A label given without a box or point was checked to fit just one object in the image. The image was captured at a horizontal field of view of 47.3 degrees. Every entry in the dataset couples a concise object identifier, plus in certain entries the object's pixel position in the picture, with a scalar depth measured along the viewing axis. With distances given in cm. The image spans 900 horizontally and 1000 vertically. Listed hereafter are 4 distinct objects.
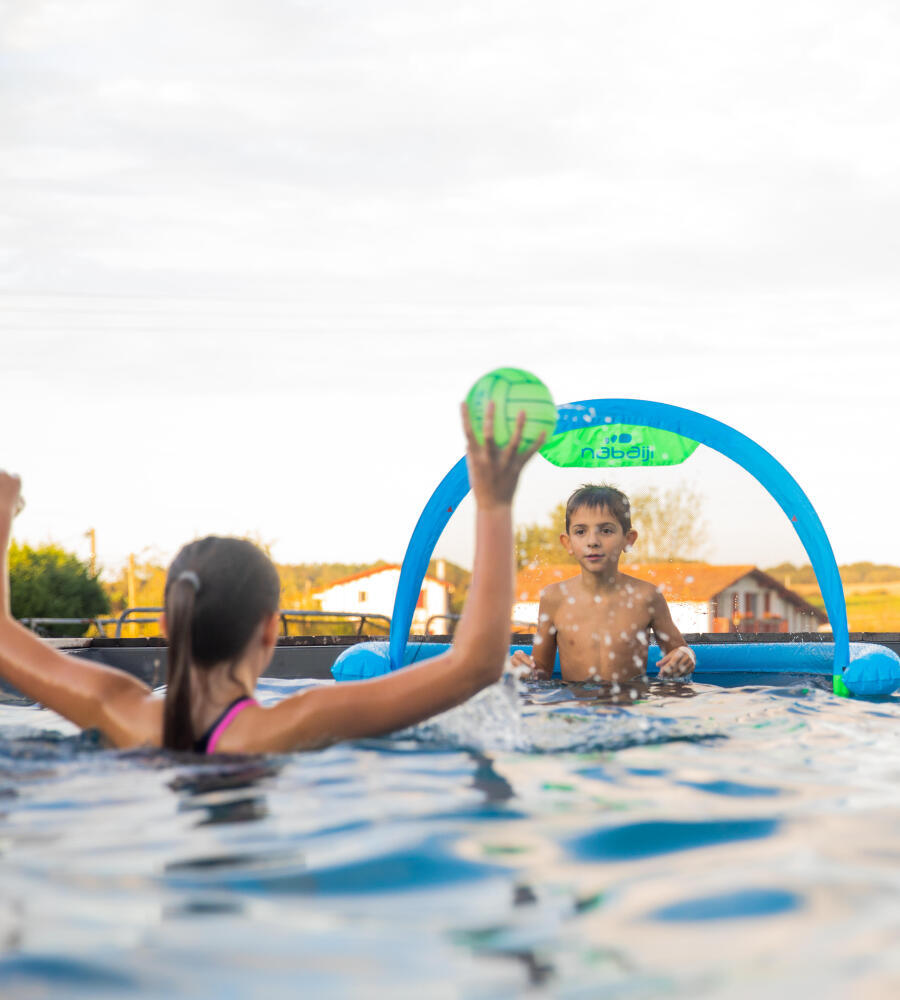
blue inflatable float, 593
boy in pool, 601
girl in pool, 250
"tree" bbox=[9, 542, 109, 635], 2381
